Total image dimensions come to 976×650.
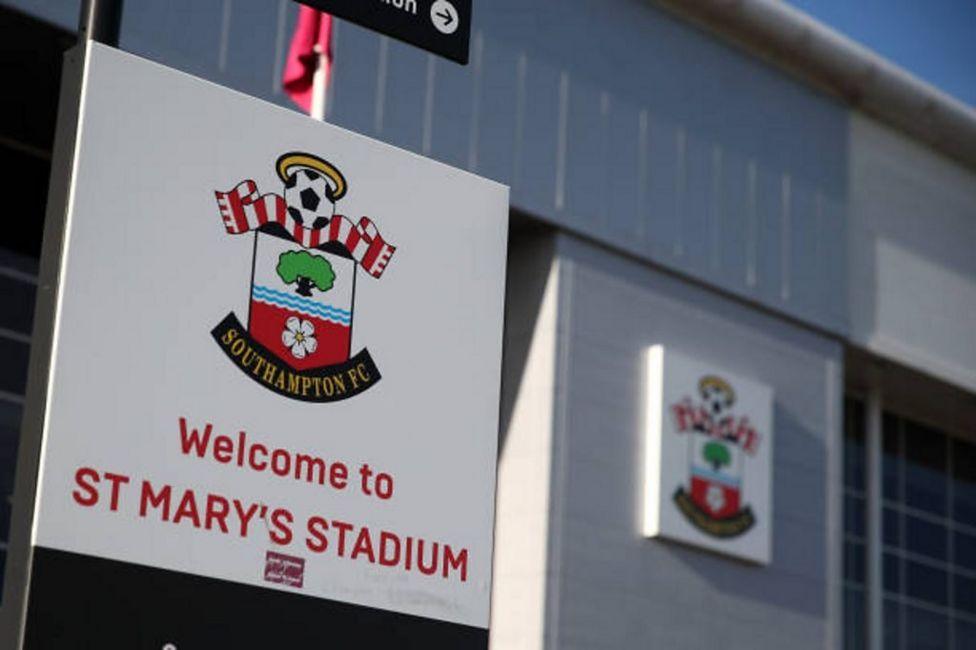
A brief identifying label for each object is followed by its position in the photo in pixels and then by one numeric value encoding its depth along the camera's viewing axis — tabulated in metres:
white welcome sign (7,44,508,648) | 5.48
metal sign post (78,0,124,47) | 6.00
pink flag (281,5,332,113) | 13.82
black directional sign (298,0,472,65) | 6.47
